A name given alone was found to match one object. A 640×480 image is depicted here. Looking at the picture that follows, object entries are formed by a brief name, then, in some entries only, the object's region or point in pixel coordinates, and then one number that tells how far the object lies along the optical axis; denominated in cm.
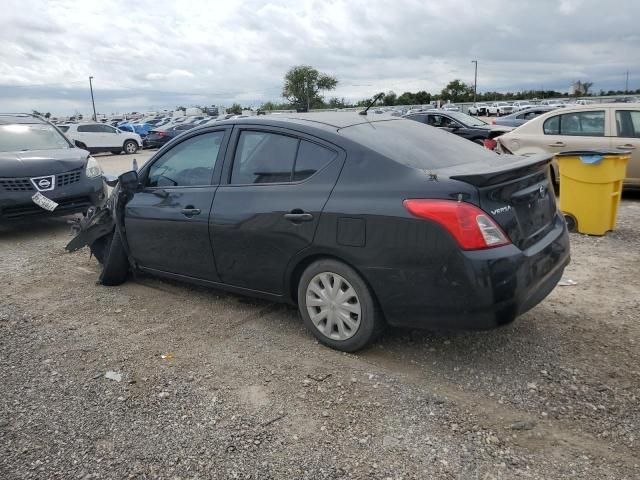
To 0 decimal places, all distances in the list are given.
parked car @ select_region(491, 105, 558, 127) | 1801
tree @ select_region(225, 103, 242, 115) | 8301
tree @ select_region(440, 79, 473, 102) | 8417
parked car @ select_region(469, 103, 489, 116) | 5342
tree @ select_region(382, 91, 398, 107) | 8075
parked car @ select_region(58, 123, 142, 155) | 2623
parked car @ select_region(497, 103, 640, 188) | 835
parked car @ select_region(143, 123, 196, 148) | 2853
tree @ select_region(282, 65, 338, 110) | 9288
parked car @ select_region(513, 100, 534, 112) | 5556
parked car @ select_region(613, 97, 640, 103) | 3536
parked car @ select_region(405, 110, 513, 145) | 1482
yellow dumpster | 626
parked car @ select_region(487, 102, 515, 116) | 5056
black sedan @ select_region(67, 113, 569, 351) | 305
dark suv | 721
